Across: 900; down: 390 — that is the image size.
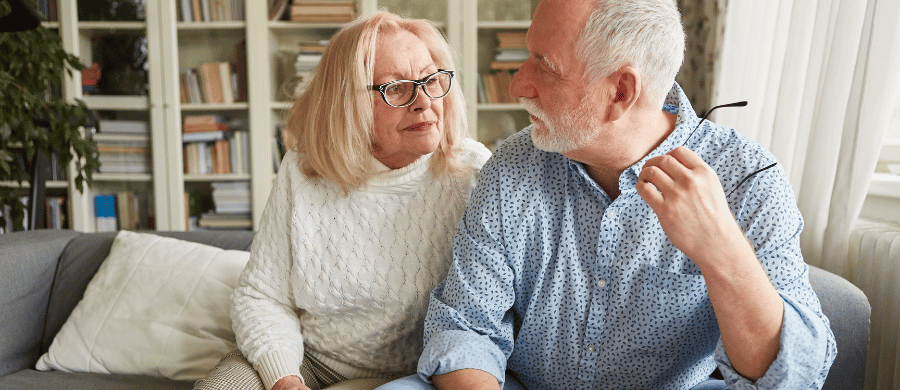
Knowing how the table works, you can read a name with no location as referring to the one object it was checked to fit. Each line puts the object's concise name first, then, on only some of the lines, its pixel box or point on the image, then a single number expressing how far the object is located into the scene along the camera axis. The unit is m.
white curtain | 1.33
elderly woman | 1.18
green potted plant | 2.18
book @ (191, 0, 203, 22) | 3.14
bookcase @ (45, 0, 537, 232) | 3.12
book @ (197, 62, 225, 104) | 3.19
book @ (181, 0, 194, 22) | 3.13
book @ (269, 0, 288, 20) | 3.13
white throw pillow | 1.51
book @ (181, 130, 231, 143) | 3.21
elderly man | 0.82
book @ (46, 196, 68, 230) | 3.24
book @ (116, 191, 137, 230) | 3.27
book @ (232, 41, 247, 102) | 3.17
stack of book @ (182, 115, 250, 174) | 3.21
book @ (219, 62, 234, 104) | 3.19
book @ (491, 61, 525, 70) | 3.19
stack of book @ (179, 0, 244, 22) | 3.14
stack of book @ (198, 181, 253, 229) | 3.24
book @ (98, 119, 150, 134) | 3.19
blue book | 3.28
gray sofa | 1.50
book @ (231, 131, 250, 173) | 3.21
